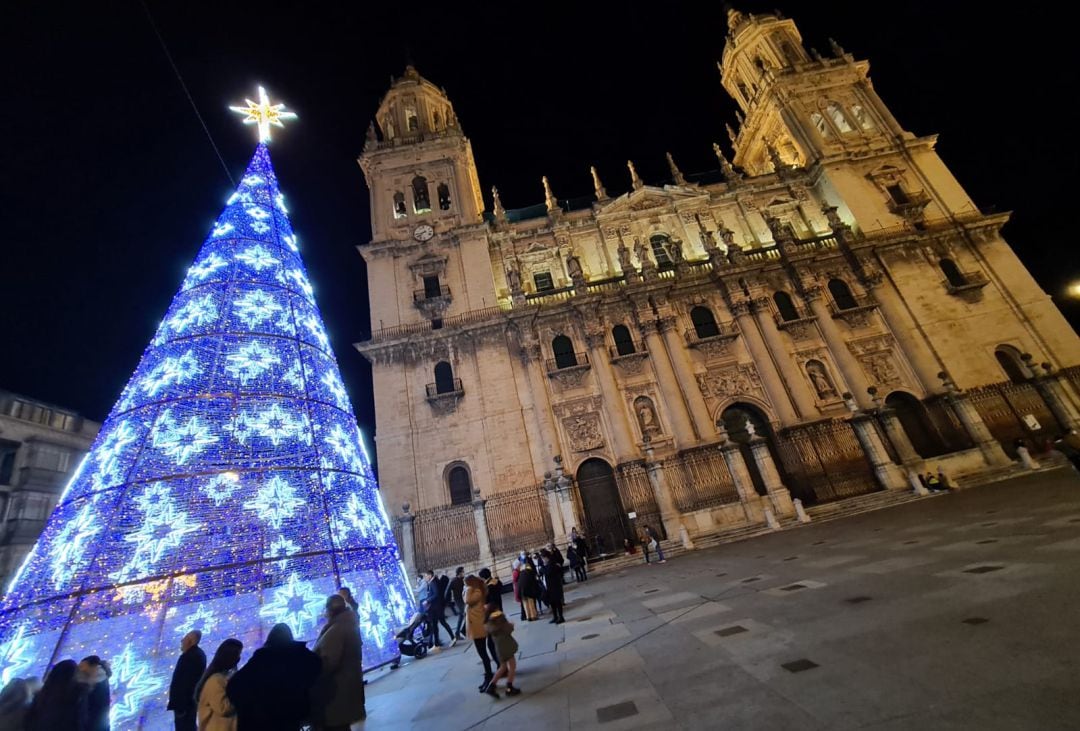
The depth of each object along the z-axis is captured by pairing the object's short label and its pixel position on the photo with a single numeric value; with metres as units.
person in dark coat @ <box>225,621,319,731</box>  2.82
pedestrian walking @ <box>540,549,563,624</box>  7.95
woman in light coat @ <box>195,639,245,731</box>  2.92
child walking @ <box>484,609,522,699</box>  4.62
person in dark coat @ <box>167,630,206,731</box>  4.22
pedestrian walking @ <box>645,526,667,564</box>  13.78
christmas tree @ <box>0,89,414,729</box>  4.84
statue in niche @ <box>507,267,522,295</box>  21.45
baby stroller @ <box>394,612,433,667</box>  7.11
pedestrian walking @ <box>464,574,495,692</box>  5.23
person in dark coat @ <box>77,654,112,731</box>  3.67
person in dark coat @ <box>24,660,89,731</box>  3.39
